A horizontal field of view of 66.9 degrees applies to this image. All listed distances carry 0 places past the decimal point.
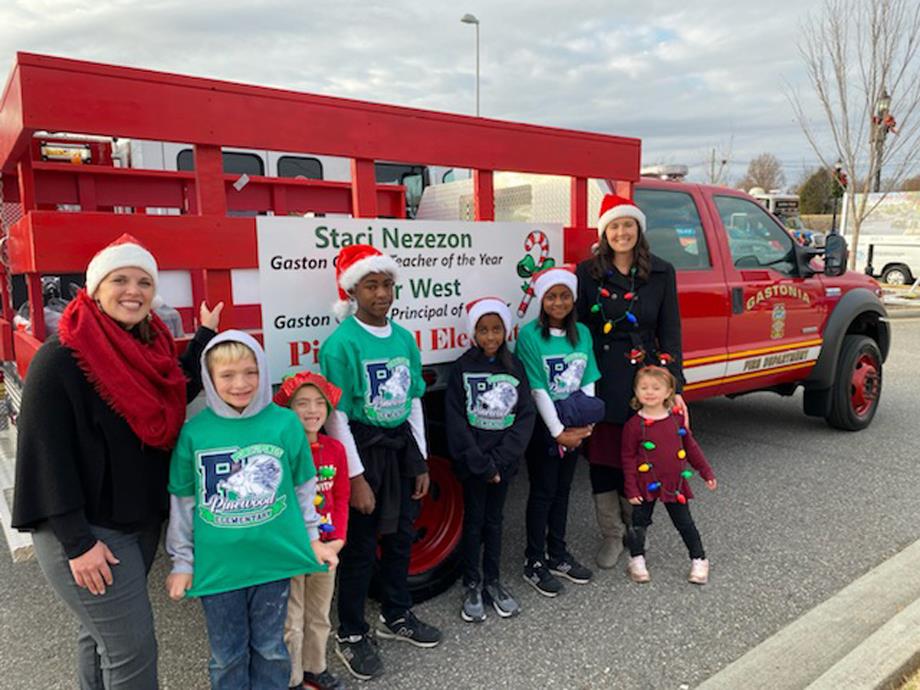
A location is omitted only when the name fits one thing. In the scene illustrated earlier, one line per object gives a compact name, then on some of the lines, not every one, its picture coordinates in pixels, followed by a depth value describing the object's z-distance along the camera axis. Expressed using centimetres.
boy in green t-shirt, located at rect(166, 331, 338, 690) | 206
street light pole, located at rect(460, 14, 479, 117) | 1939
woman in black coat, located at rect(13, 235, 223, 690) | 179
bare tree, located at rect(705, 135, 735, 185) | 3020
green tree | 4181
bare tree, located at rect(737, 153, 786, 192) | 4906
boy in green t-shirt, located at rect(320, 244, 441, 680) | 252
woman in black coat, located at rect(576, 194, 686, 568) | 332
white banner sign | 254
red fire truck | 216
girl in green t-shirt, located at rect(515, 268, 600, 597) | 308
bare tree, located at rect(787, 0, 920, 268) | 1345
